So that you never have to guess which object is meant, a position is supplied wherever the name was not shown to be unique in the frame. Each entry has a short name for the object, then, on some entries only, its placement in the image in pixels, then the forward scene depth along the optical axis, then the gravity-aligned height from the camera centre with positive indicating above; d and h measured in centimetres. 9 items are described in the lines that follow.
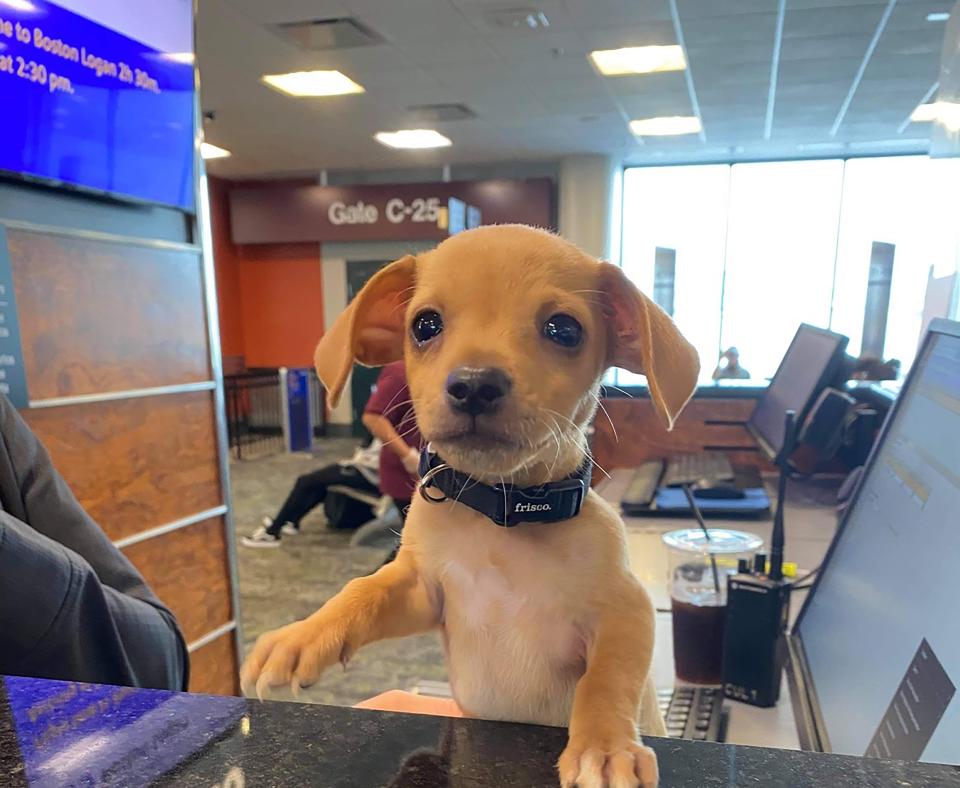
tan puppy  62 -19
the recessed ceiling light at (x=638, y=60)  471 +149
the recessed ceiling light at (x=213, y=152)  744 +137
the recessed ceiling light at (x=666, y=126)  657 +145
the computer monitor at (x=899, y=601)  58 -32
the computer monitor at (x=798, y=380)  185 -28
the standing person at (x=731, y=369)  581 -73
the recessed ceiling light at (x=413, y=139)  700 +143
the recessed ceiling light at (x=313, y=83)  519 +147
